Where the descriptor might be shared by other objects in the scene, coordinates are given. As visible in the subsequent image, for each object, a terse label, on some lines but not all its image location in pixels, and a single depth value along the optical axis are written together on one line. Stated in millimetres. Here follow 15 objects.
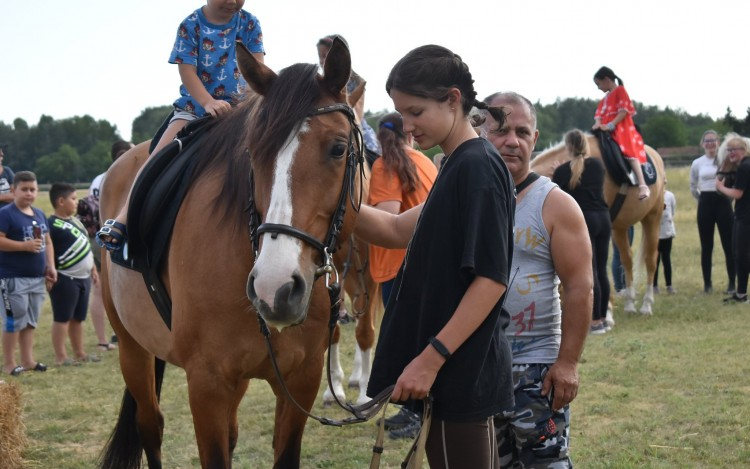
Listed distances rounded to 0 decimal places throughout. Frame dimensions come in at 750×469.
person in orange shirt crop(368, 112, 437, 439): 5395
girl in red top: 10016
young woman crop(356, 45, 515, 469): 2164
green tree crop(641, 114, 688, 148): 73625
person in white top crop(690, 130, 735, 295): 11281
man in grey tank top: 2748
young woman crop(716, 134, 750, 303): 10219
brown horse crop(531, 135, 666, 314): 9719
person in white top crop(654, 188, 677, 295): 11867
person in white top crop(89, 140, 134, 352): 9047
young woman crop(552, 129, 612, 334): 8787
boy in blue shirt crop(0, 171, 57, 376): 8148
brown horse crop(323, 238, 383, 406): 5866
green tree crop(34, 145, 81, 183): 51219
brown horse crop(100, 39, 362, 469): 2389
